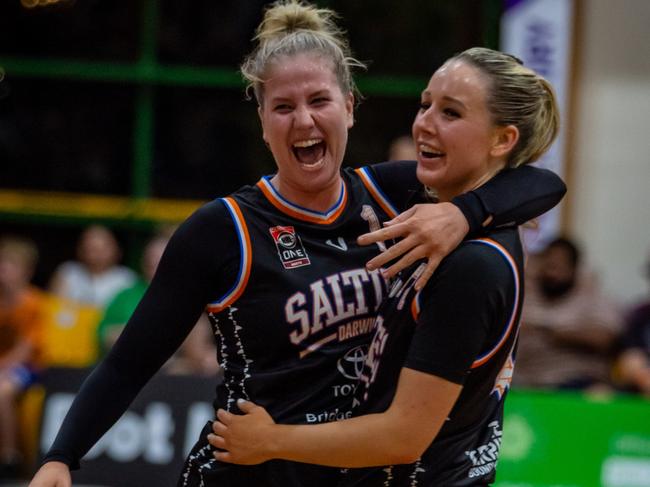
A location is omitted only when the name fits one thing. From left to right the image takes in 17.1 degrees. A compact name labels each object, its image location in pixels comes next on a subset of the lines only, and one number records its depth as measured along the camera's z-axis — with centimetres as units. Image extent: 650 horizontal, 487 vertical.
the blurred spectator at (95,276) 1515
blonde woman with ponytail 459
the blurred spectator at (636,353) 1262
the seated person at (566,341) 1263
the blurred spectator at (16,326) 1338
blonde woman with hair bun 541
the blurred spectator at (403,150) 1104
